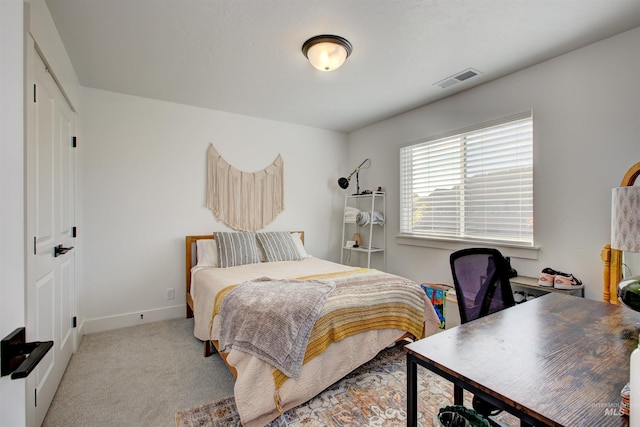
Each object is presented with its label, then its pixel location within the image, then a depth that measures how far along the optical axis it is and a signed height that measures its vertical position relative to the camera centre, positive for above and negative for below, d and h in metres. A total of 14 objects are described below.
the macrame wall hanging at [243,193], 3.68 +0.25
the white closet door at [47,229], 1.53 -0.10
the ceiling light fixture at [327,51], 2.14 +1.19
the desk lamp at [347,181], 4.48 +0.46
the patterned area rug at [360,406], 1.70 -1.20
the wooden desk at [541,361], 0.75 -0.48
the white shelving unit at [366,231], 4.15 -0.29
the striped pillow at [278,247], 3.56 -0.42
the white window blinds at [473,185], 2.70 +0.28
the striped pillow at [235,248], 3.25 -0.41
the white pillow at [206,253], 3.28 -0.46
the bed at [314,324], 1.68 -0.79
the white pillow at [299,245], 3.83 -0.43
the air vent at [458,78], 2.69 +1.26
